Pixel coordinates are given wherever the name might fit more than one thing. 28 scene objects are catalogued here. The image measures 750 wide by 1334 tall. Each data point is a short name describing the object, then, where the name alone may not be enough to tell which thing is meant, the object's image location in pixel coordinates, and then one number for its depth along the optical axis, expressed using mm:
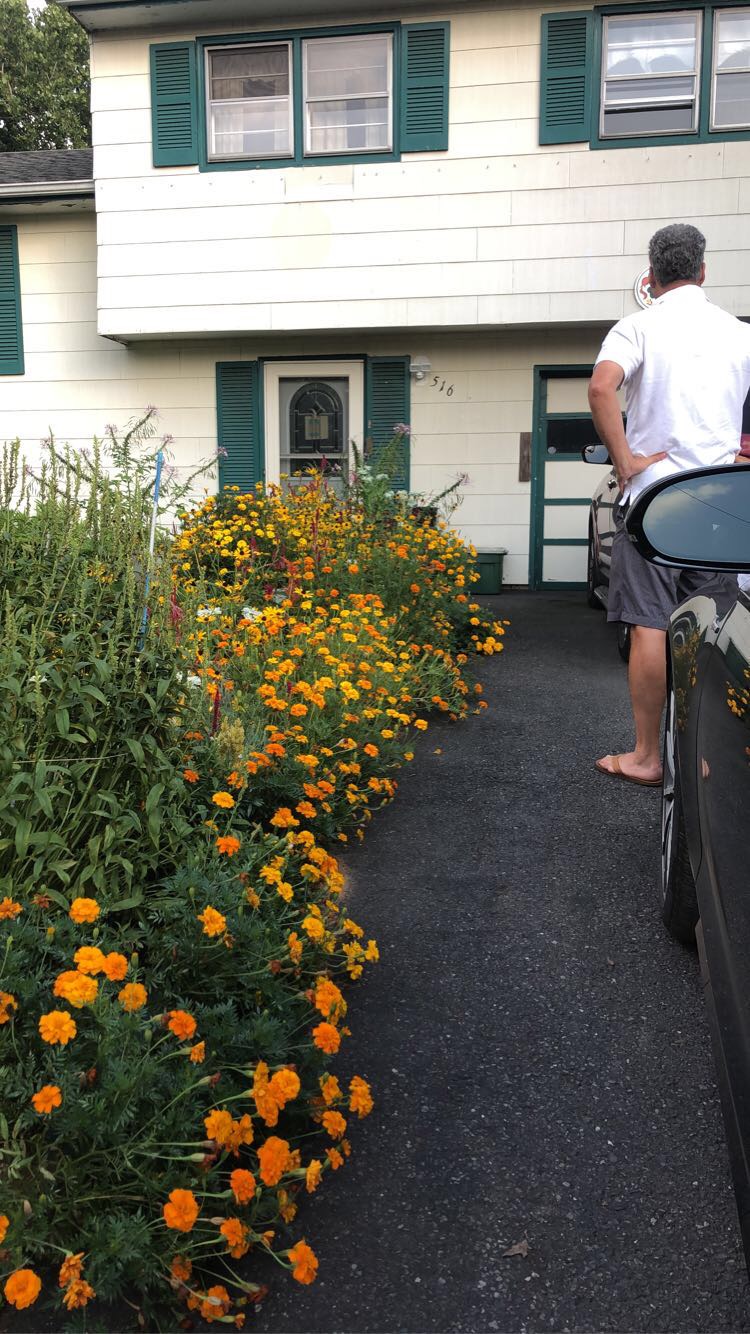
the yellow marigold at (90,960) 1846
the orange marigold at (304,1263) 1616
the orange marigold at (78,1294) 1545
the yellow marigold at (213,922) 2145
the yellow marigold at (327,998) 2047
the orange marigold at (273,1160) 1689
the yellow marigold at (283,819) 2873
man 3895
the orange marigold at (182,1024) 1845
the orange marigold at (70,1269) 1564
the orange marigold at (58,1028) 1734
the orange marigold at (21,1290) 1498
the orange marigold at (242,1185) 1658
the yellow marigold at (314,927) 2320
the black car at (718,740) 1567
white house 9234
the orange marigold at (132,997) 1848
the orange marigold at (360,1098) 1966
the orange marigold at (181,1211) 1566
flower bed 1720
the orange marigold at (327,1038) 1961
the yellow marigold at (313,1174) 1729
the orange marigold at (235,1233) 1636
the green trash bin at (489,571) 9820
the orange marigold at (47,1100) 1652
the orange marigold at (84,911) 2020
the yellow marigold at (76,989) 1777
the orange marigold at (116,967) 1851
